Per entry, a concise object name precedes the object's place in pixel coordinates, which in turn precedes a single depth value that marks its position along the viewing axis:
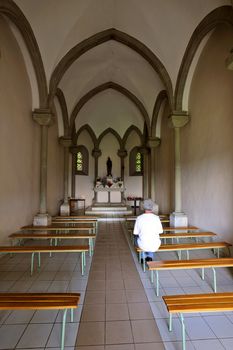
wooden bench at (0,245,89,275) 4.05
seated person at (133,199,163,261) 3.87
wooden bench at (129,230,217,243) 5.11
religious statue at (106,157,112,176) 16.06
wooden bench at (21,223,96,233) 6.08
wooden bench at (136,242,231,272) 4.15
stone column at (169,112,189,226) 7.23
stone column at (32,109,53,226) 7.21
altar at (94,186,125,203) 13.02
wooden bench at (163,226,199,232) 5.91
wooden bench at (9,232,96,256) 5.04
